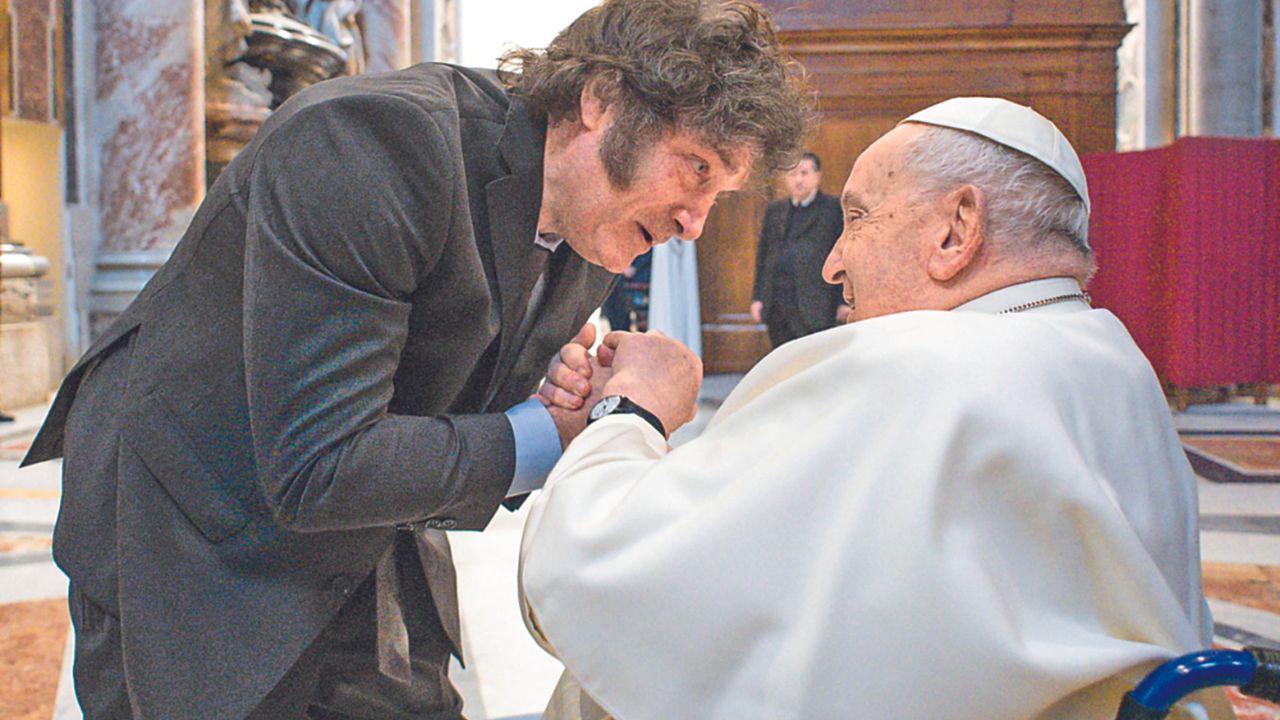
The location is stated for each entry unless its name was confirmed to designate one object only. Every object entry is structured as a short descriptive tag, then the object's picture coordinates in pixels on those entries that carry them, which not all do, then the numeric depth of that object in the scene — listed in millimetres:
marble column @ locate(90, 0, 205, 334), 7988
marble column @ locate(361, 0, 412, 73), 13344
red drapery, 8250
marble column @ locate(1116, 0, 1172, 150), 12648
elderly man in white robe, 1167
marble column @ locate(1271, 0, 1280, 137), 10969
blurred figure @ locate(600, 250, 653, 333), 9008
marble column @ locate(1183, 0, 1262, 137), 11148
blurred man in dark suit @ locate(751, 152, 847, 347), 7211
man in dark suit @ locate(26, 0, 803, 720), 1376
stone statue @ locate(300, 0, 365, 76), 11422
